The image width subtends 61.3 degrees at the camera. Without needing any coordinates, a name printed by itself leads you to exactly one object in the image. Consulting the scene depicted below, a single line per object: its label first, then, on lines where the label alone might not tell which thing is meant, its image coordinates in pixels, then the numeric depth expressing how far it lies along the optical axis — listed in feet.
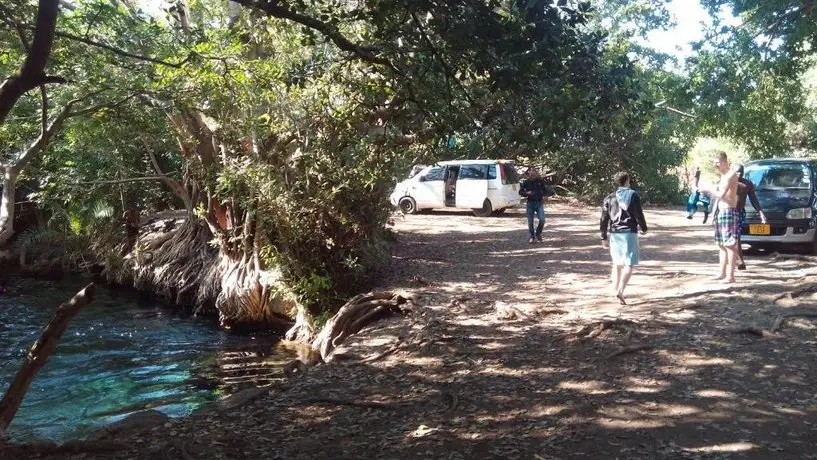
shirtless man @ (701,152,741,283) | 30.60
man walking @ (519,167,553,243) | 49.90
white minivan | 75.46
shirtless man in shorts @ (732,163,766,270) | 32.26
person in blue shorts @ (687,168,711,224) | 71.87
